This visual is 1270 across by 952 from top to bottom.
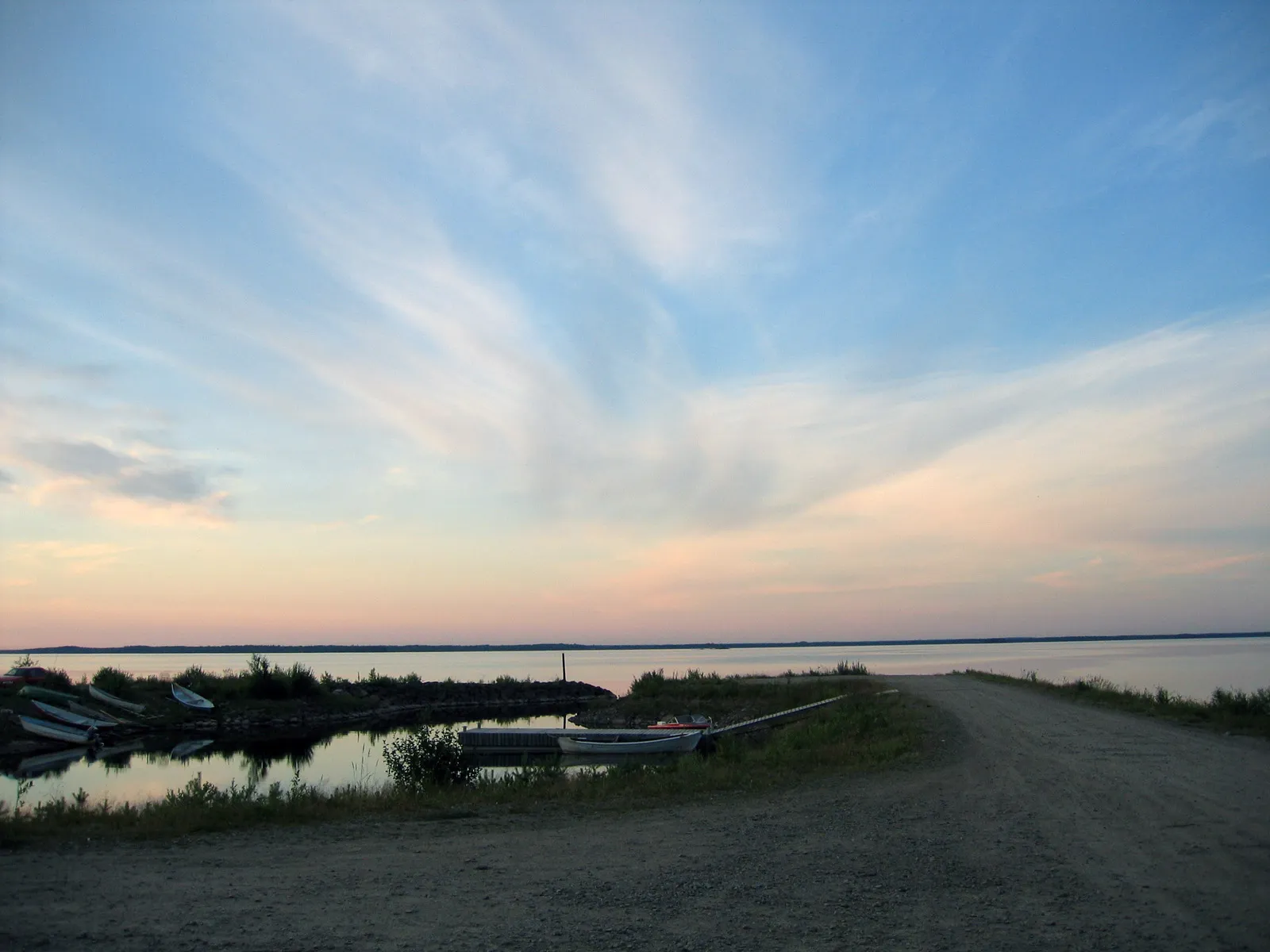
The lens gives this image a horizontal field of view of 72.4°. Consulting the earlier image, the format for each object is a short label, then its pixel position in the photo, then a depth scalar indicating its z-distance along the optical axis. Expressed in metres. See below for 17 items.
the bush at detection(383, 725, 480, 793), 14.95
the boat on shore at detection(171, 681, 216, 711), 39.28
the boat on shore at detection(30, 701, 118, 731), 32.62
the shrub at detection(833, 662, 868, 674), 45.47
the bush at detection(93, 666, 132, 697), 41.03
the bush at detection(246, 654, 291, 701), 42.84
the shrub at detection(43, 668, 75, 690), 40.11
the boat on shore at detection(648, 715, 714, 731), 27.17
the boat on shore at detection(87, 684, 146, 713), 38.28
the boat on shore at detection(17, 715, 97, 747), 31.09
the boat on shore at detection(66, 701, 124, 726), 34.87
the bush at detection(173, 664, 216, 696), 42.97
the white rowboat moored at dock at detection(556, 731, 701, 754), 23.28
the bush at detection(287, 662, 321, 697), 44.28
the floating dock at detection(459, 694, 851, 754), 26.98
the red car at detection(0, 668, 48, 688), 40.62
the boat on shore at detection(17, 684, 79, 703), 34.66
